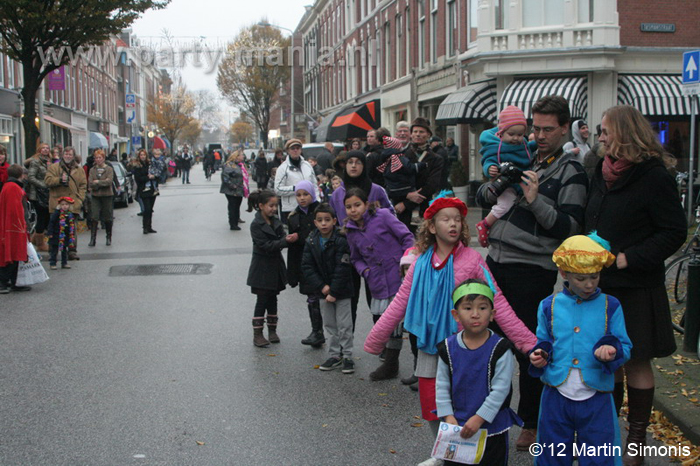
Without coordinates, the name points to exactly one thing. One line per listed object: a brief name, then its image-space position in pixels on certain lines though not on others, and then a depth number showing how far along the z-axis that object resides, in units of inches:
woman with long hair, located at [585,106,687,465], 162.4
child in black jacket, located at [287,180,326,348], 290.5
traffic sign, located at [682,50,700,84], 426.3
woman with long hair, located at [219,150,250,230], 704.4
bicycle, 312.2
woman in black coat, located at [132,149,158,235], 677.3
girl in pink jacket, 171.8
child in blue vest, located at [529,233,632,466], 147.7
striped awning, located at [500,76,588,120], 778.2
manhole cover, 468.8
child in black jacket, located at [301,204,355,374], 257.8
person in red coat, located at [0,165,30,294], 397.1
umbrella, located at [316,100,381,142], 1072.2
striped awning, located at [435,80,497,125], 837.2
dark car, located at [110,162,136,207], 1003.3
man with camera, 177.6
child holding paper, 147.6
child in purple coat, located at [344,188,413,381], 248.8
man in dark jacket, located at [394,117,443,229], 344.8
